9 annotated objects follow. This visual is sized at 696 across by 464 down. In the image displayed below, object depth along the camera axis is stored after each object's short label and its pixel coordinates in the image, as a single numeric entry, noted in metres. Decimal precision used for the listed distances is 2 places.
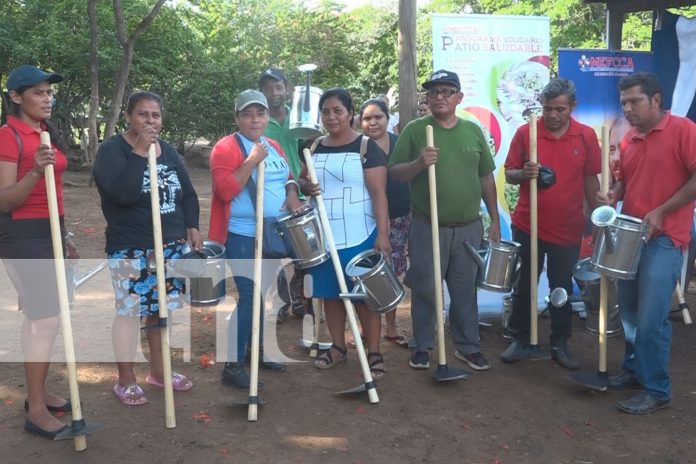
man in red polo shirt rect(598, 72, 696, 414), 4.26
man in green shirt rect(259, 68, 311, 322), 5.78
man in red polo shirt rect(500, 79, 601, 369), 5.03
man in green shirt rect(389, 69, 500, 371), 4.96
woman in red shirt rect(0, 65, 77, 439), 3.69
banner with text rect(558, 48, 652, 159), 6.44
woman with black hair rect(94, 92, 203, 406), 4.08
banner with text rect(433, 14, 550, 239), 6.02
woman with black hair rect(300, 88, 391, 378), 4.77
